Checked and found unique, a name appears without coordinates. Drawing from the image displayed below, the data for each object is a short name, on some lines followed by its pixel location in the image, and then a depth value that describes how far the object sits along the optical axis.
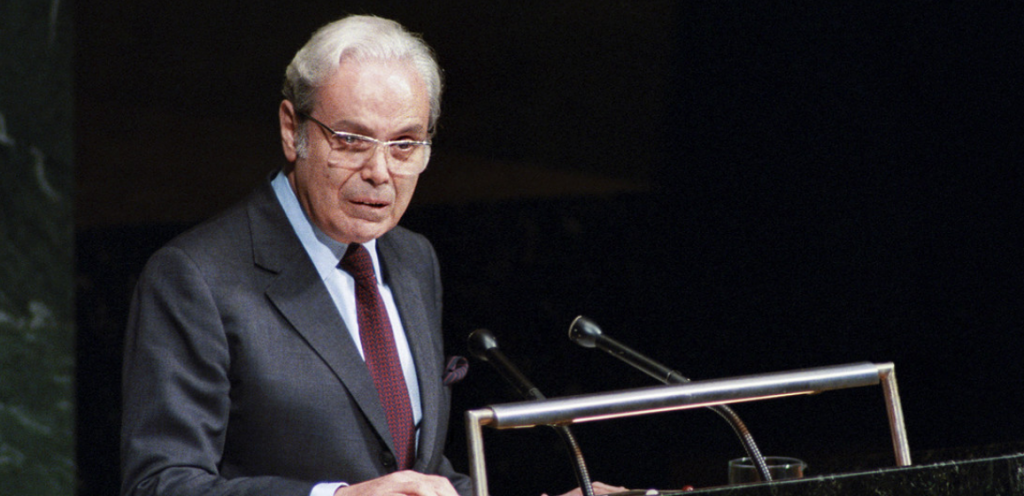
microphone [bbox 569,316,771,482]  7.72
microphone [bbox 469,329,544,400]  7.78
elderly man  7.83
